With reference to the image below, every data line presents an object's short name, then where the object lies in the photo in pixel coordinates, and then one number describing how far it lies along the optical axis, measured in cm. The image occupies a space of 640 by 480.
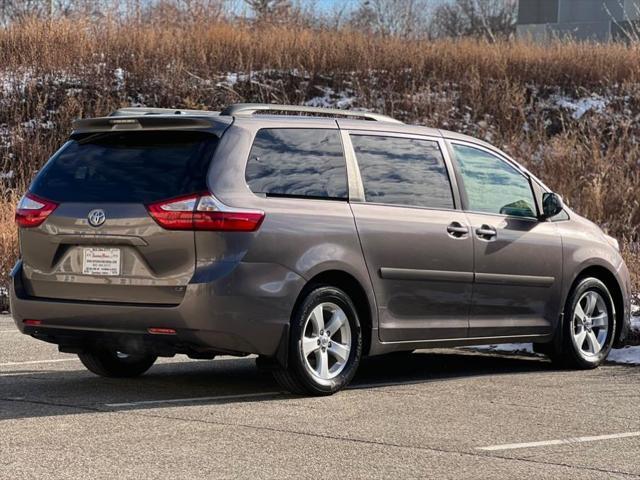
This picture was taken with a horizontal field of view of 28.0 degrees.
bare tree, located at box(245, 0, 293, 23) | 3356
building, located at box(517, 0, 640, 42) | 4738
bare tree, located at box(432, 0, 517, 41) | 8038
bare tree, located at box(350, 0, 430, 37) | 6625
